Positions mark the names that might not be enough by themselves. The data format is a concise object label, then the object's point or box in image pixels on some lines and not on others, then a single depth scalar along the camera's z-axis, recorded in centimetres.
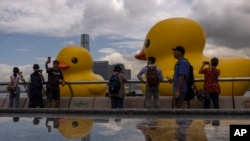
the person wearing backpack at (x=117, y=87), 1030
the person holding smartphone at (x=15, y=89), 1198
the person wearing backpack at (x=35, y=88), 1130
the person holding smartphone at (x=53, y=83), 1096
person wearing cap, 745
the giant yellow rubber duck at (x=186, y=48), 1267
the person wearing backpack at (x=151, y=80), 920
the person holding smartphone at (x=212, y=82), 954
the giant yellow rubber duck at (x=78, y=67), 1845
